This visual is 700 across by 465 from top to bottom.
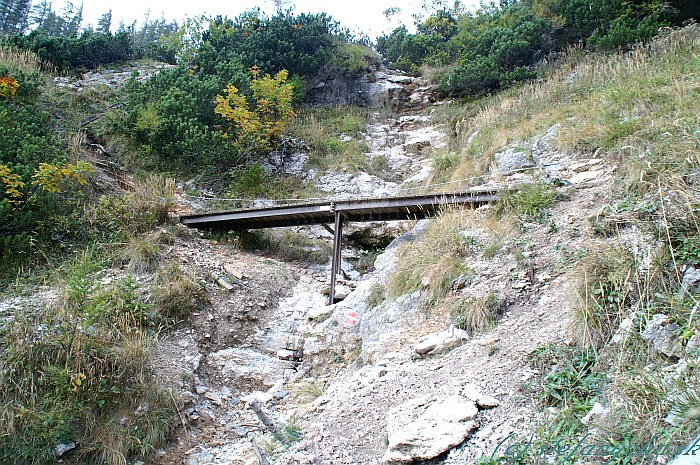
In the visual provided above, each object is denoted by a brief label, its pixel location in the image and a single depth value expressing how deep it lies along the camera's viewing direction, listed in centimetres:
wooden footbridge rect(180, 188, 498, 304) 764
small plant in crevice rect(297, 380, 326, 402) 538
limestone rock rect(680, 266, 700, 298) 302
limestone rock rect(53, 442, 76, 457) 476
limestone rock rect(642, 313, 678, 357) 275
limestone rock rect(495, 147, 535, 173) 841
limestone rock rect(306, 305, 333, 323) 738
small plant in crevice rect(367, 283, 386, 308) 662
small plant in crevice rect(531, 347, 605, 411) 293
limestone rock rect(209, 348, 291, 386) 637
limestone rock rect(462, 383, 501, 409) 327
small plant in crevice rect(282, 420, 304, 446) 413
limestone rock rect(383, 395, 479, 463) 304
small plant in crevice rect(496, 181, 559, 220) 615
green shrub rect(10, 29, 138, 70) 1572
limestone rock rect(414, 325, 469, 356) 455
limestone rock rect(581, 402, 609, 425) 265
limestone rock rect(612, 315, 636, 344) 302
